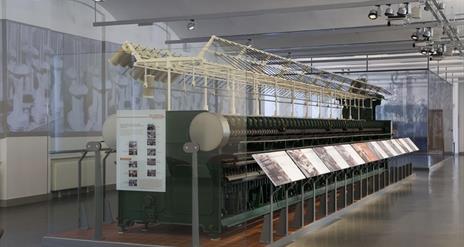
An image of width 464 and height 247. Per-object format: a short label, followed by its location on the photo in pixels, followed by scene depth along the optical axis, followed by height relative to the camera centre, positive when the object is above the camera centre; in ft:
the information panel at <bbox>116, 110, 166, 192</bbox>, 17.98 -0.38
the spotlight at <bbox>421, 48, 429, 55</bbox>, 42.93 +6.34
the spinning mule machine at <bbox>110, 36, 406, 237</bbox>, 17.80 +0.01
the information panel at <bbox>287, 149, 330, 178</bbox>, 21.25 -0.93
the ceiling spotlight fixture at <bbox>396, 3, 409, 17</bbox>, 30.09 +6.44
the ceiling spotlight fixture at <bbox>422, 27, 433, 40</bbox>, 36.09 +6.39
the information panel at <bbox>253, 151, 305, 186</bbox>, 18.70 -1.00
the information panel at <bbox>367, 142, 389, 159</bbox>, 33.24 -0.74
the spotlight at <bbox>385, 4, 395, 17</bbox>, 30.45 +6.47
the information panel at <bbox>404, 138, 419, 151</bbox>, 45.62 -0.48
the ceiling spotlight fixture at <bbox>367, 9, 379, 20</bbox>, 31.50 +6.55
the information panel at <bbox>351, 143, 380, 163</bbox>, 29.77 -0.79
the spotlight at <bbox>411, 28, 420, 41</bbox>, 37.55 +6.44
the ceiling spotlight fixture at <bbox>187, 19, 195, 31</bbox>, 36.97 +7.18
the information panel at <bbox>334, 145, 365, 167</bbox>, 26.61 -0.84
